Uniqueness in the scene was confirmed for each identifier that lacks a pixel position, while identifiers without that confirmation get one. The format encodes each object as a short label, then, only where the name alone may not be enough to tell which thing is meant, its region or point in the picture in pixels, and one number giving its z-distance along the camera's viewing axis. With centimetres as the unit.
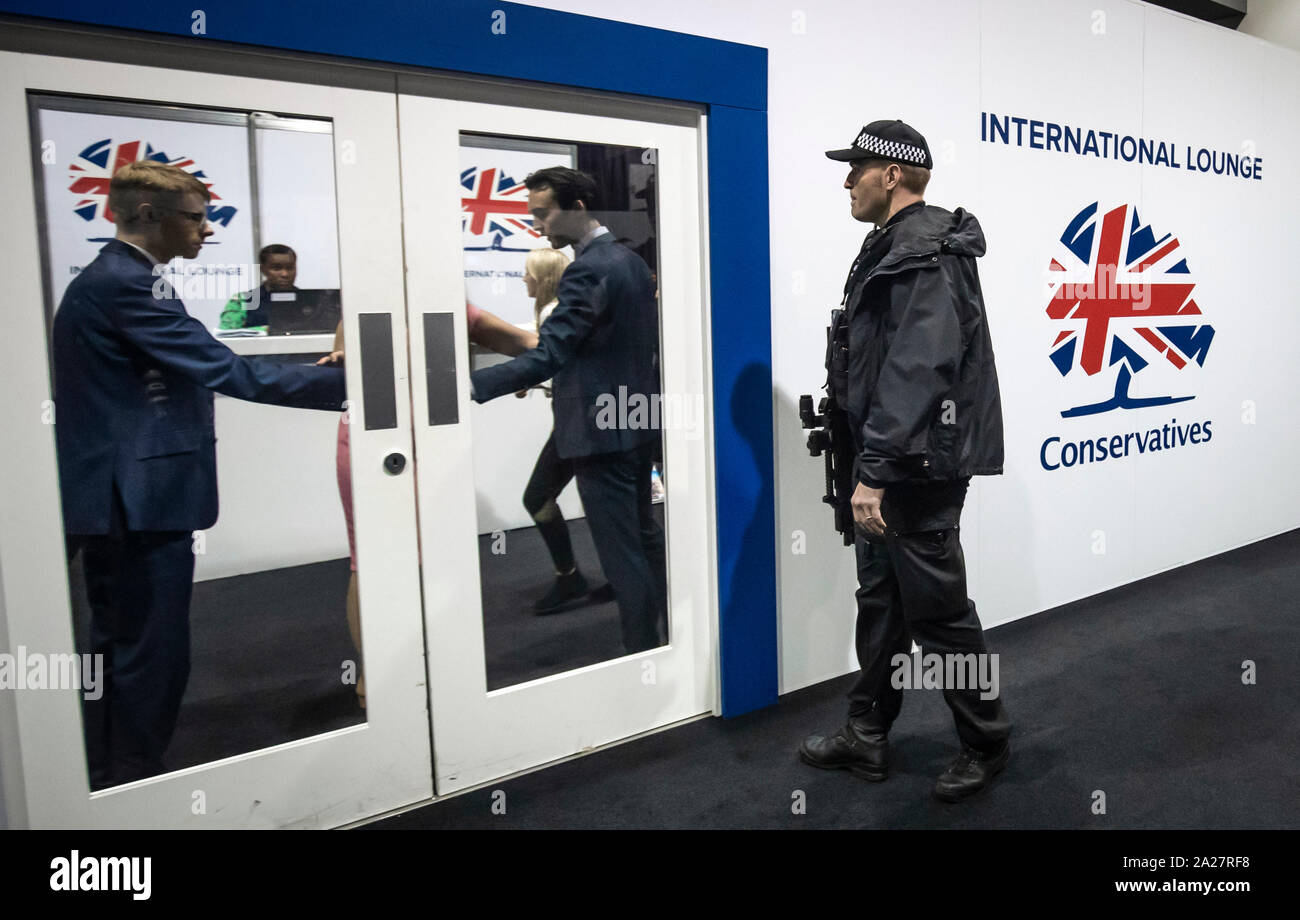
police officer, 196
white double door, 179
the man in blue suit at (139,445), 181
